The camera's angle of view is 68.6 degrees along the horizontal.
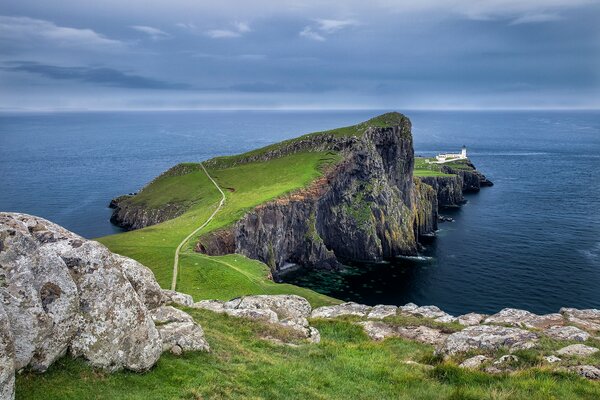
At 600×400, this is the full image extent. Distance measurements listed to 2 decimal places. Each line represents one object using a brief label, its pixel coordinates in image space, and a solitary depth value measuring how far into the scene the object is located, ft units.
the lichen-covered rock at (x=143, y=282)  75.36
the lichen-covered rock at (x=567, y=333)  87.04
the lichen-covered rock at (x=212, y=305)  98.12
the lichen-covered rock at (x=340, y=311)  114.93
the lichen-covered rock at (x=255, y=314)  93.09
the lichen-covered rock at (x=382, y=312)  110.83
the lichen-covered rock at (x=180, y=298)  99.59
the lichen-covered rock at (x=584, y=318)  99.96
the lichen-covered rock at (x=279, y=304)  106.63
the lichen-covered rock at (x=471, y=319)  103.19
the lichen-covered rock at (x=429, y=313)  109.60
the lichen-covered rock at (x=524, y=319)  103.30
